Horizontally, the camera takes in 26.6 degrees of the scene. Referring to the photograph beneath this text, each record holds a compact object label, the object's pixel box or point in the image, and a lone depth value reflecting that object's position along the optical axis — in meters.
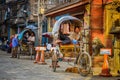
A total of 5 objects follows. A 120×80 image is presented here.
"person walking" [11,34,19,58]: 20.03
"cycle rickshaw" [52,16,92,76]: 10.39
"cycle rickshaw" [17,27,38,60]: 19.03
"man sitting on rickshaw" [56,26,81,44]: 12.35
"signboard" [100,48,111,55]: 10.36
